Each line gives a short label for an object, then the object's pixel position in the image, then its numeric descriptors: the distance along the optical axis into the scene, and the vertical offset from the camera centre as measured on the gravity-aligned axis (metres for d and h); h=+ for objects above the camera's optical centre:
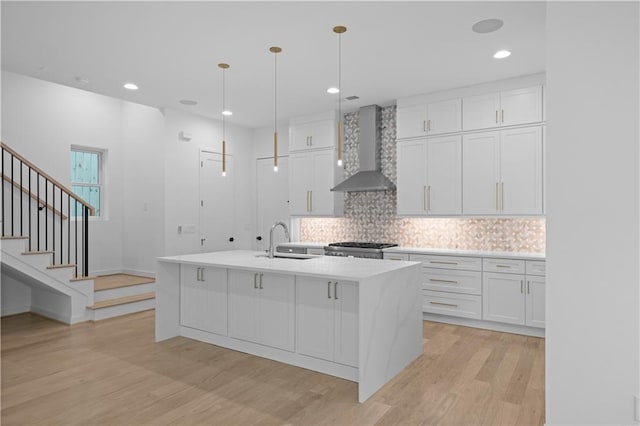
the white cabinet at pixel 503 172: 4.45 +0.49
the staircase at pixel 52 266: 4.66 -0.64
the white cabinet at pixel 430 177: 4.95 +0.49
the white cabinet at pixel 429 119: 4.94 +1.23
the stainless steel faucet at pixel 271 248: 3.95 -0.35
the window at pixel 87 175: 6.29 +0.63
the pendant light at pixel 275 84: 3.70 +1.55
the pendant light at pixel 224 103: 4.18 +1.56
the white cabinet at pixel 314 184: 6.07 +0.48
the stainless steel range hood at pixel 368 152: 5.62 +0.91
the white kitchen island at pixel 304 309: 2.97 -0.83
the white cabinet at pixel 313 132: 6.03 +1.28
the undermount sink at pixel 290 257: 4.10 -0.45
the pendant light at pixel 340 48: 3.28 +1.54
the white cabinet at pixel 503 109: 4.44 +1.23
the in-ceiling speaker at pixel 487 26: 3.17 +1.54
